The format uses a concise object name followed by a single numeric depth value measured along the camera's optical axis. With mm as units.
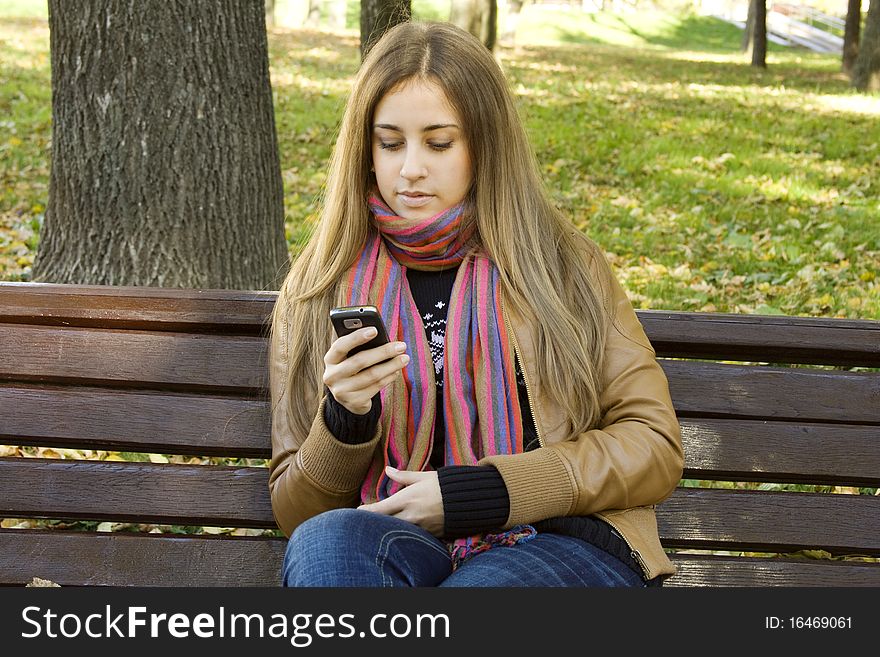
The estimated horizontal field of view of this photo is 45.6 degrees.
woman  2182
